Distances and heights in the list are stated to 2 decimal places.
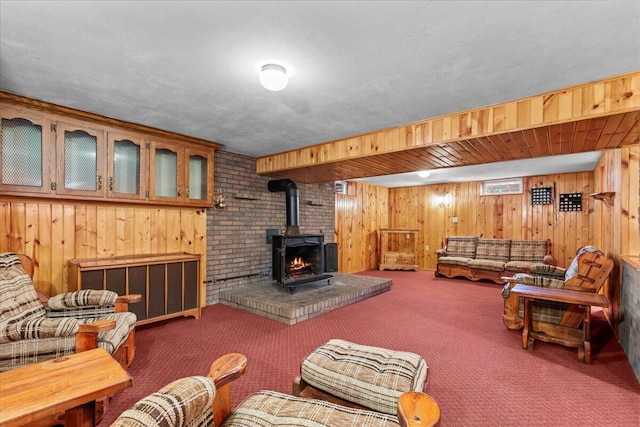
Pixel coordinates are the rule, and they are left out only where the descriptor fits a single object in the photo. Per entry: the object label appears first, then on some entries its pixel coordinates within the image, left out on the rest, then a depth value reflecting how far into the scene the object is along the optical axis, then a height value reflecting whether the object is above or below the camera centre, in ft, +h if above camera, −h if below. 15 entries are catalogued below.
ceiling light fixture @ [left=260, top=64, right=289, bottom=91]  6.63 +3.06
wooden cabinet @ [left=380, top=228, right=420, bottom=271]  24.56 -2.98
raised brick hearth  12.08 -3.68
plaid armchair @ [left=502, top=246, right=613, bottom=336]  9.41 -2.53
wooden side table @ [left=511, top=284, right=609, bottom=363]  8.63 -3.00
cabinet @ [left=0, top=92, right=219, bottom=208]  8.87 +1.94
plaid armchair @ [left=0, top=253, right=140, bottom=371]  5.98 -2.33
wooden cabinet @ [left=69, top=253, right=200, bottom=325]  9.59 -2.19
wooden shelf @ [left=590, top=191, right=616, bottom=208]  11.08 +0.71
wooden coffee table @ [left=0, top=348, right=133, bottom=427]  3.44 -2.18
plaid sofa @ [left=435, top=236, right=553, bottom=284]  19.75 -2.91
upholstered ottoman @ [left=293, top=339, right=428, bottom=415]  5.14 -2.90
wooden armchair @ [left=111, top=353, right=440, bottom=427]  2.91 -2.17
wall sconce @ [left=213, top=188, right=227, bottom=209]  14.23 +0.69
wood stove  14.64 -1.82
